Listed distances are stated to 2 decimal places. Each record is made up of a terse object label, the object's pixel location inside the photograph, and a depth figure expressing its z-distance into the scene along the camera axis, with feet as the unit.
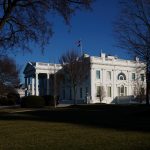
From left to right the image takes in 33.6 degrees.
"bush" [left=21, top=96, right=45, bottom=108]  121.93
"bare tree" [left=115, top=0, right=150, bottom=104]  52.04
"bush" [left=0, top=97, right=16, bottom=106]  161.97
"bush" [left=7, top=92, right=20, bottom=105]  162.65
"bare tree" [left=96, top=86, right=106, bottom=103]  186.70
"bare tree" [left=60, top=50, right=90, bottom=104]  154.33
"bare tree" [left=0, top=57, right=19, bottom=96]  152.64
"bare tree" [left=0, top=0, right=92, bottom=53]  36.83
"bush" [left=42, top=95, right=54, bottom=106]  136.42
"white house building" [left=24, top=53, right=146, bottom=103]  188.54
